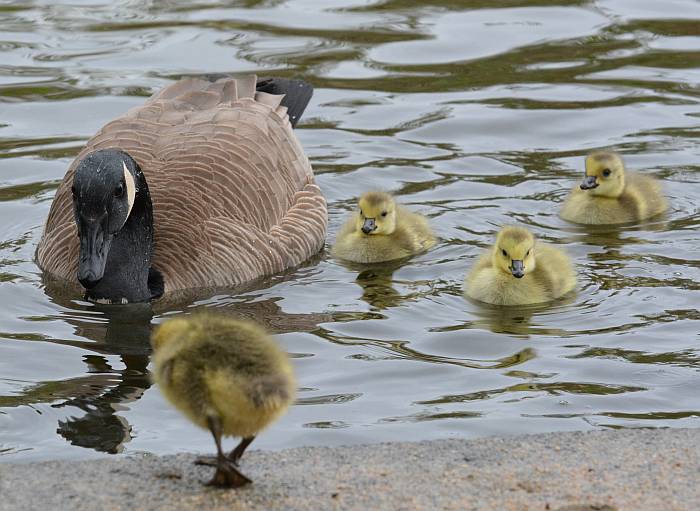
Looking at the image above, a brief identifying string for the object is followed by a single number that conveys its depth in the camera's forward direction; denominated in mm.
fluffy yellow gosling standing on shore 10086
